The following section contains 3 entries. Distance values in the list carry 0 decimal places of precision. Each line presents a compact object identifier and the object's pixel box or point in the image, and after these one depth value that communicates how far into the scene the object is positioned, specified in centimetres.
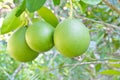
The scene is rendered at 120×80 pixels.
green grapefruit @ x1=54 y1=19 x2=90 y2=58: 88
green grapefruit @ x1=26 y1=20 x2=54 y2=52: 91
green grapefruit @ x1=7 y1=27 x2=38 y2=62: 94
